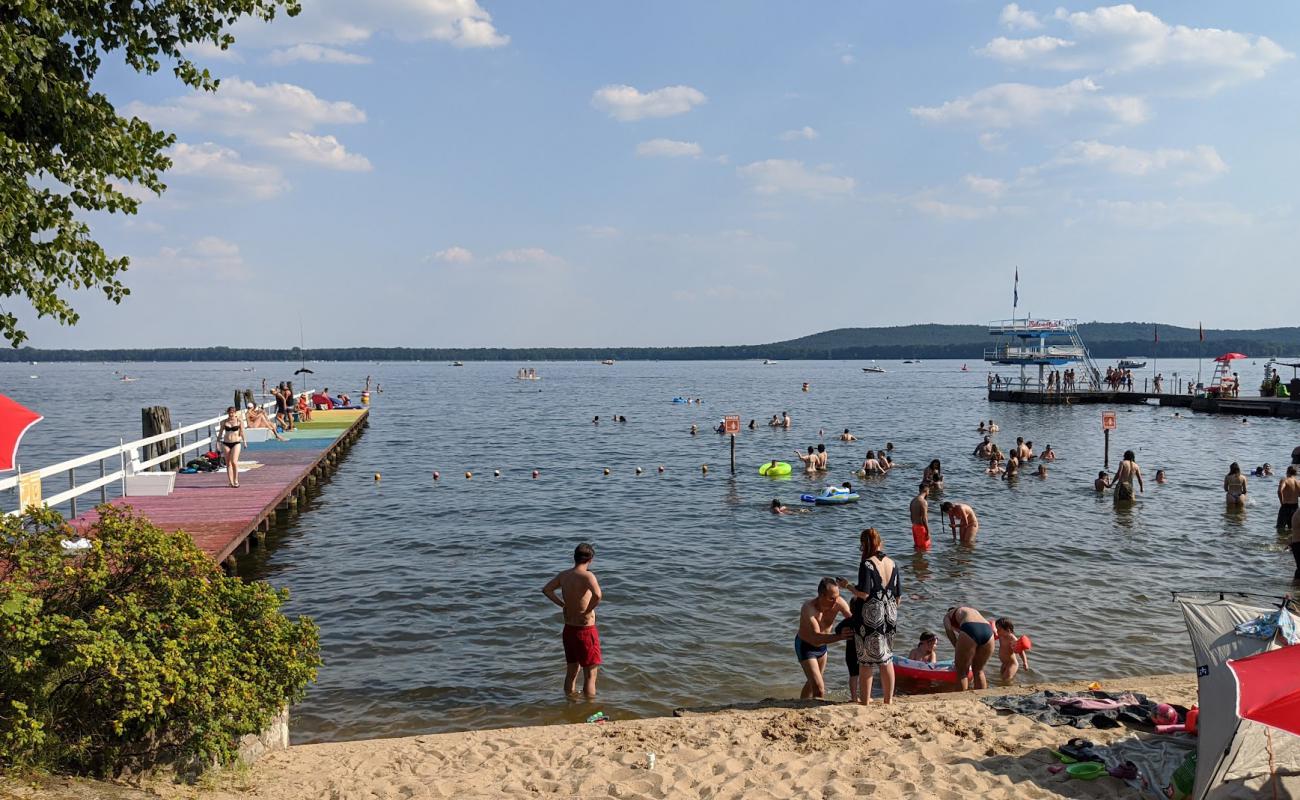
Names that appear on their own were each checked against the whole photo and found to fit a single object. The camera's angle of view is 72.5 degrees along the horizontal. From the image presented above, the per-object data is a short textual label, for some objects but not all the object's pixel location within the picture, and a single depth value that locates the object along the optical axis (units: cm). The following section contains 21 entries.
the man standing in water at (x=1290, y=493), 1922
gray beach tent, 655
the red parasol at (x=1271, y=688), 584
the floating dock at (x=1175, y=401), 5225
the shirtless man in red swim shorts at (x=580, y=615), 1027
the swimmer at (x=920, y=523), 1916
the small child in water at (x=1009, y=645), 1177
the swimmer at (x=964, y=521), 1997
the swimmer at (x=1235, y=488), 2380
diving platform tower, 7000
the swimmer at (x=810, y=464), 3188
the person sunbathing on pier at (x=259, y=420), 3081
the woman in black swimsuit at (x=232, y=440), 2022
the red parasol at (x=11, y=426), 852
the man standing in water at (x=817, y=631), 977
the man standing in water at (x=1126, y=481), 2491
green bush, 600
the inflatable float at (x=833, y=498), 2542
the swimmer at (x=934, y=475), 2578
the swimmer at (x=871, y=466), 3162
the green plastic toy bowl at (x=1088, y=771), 740
